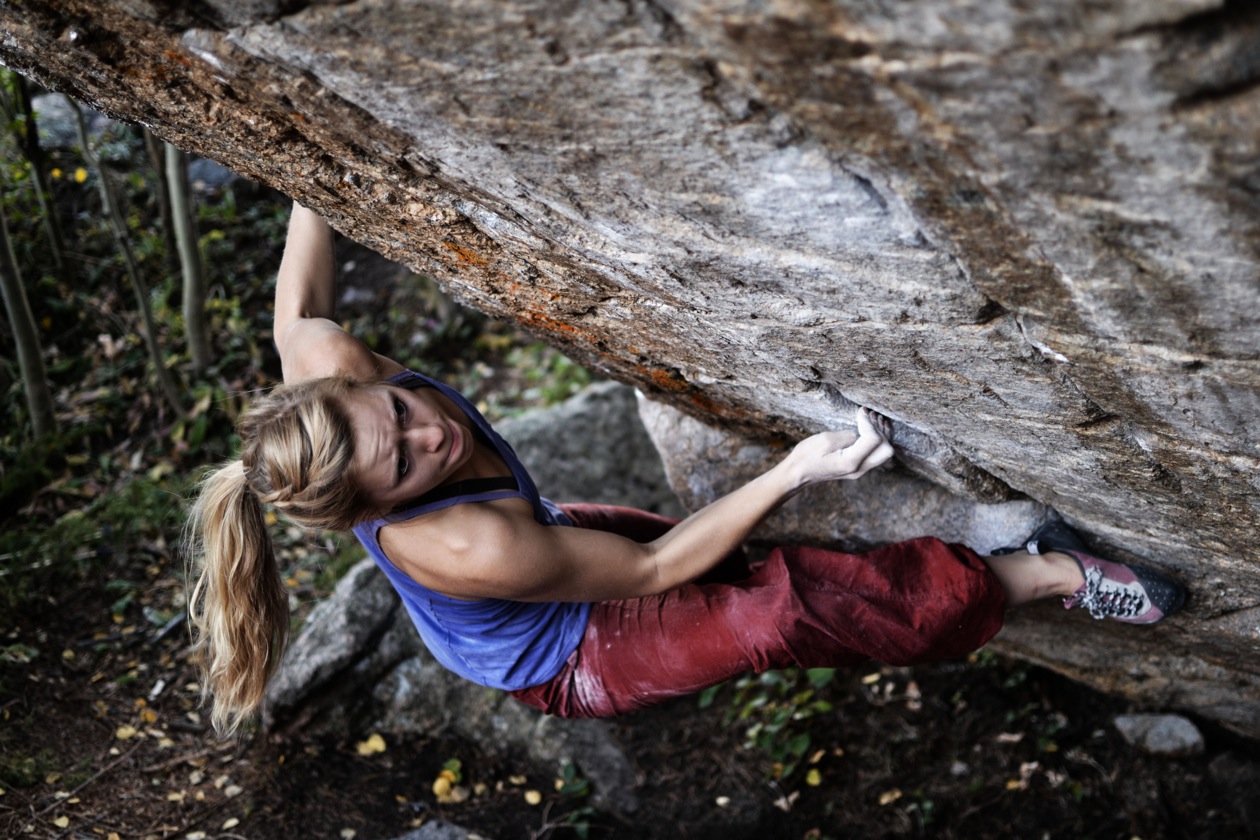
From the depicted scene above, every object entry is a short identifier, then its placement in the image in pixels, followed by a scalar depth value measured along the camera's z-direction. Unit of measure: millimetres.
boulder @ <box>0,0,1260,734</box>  1548
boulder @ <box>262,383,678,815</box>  5207
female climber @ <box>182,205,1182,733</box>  3062
